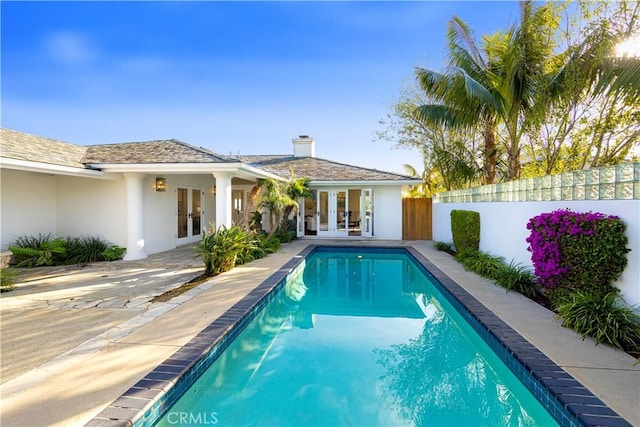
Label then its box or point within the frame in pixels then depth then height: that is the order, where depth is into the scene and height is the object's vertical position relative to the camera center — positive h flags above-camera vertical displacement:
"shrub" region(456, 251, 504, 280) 8.36 -1.52
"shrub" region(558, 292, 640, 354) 4.32 -1.56
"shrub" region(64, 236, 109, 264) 10.22 -1.26
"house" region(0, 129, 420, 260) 9.27 +0.64
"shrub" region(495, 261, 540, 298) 6.90 -1.60
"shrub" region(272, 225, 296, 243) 15.76 -1.24
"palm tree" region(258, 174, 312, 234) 13.09 +0.51
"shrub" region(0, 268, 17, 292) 6.91 -1.49
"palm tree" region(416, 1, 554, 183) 9.59 +3.82
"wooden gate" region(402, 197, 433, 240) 17.19 -0.71
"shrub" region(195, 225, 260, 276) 8.71 -1.06
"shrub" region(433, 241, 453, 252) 13.46 -1.61
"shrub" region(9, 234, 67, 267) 9.12 -1.15
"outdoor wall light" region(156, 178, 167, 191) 11.54 +0.85
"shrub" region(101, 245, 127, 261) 10.41 -1.38
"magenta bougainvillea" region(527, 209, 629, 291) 4.85 -0.68
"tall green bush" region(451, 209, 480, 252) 10.71 -0.78
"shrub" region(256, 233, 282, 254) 12.24 -1.34
